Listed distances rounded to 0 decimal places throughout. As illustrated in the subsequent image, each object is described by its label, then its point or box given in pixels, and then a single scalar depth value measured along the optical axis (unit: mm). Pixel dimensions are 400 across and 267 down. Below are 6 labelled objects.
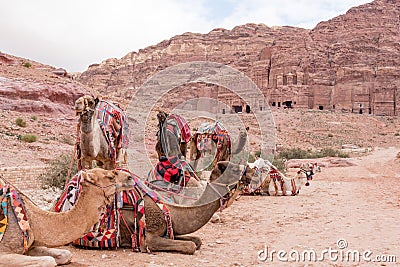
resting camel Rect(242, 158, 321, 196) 10633
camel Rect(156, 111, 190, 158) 7656
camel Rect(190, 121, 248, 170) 11109
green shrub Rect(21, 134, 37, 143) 17688
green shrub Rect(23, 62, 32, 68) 36941
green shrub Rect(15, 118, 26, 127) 21195
